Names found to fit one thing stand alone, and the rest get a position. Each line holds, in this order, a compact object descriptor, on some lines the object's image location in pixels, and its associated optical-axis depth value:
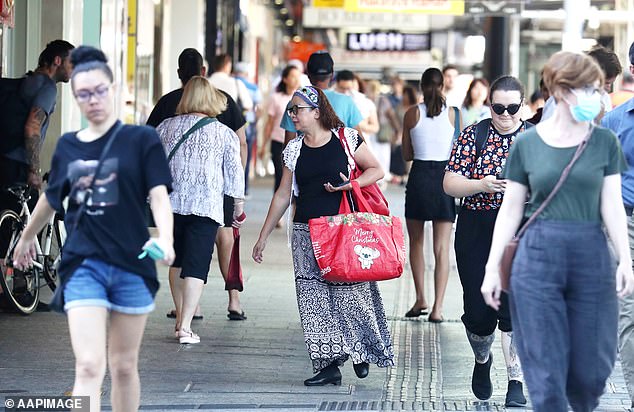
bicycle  19.47
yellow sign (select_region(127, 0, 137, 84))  30.37
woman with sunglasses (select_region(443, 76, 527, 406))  14.12
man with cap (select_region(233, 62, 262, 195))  35.78
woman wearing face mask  10.59
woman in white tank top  20.37
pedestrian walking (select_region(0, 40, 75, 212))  19.31
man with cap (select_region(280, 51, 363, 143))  19.64
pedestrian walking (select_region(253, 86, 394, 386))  15.27
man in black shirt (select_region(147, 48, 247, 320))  18.97
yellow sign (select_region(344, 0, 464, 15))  32.81
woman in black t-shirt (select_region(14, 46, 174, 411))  10.63
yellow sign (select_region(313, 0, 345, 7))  43.94
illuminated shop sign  72.31
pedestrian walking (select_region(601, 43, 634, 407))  13.80
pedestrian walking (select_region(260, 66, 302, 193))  31.70
